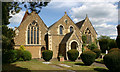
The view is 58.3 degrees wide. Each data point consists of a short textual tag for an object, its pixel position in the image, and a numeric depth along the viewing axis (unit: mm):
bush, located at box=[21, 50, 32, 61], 17942
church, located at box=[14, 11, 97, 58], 22234
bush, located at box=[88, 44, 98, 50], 26666
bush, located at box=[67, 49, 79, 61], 18922
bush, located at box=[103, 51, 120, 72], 9148
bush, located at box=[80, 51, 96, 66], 13570
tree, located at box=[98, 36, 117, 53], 37225
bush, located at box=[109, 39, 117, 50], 35456
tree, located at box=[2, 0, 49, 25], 7166
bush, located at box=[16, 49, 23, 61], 17153
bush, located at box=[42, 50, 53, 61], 18400
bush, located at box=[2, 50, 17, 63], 14273
